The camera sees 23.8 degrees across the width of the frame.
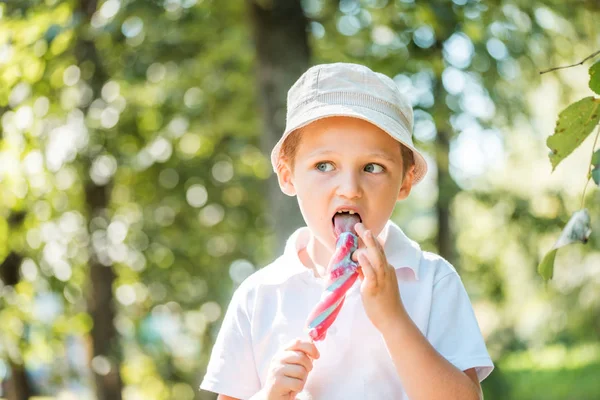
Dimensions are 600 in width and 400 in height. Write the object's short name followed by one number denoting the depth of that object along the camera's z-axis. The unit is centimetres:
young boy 143
